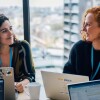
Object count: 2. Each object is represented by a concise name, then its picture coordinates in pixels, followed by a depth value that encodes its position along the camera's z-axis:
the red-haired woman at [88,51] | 2.08
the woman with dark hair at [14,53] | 2.22
